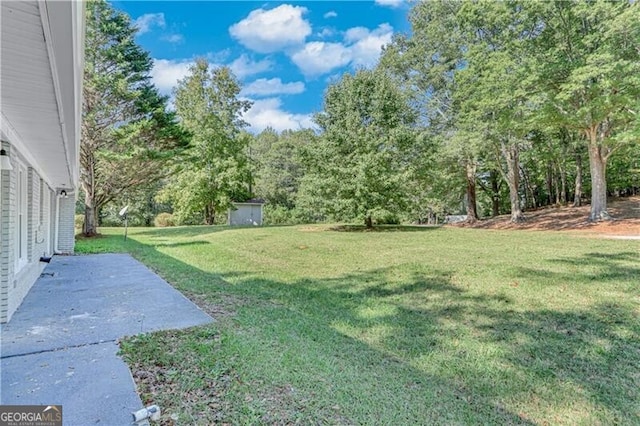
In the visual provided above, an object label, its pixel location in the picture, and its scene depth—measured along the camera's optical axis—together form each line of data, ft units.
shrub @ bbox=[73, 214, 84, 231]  75.33
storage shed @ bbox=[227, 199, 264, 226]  87.92
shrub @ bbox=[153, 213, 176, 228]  90.98
